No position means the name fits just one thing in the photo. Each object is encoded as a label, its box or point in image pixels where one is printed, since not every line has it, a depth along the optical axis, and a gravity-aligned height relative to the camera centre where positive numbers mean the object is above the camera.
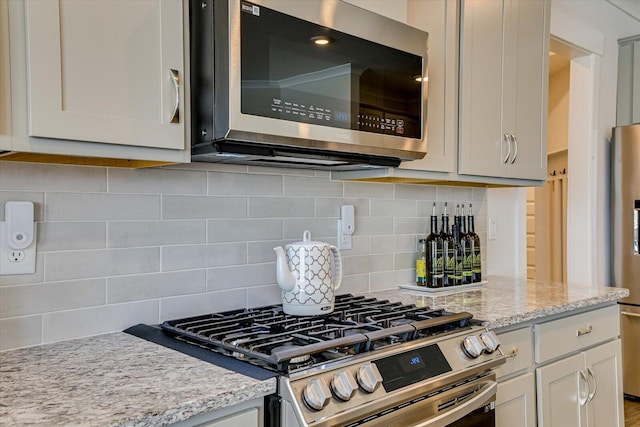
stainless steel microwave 1.38 +0.36
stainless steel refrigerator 3.40 -0.18
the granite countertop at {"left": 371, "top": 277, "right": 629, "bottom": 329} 1.86 -0.36
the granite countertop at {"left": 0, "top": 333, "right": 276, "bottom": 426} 0.94 -0.36
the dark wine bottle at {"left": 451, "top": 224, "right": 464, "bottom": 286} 2.40 -0.23
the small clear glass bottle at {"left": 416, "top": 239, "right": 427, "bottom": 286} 2.38 -0.27
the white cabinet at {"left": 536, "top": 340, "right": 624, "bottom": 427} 1.98 -0.72
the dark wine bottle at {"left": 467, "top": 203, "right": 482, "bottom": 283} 2.50 -0.23
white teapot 1.68 -0.21
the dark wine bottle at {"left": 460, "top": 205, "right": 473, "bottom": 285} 2.46 -0.22
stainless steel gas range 1.16 -0.37
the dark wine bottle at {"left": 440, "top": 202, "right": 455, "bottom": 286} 2.37 -0.21
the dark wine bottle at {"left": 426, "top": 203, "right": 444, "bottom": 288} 2.33 -0.23
